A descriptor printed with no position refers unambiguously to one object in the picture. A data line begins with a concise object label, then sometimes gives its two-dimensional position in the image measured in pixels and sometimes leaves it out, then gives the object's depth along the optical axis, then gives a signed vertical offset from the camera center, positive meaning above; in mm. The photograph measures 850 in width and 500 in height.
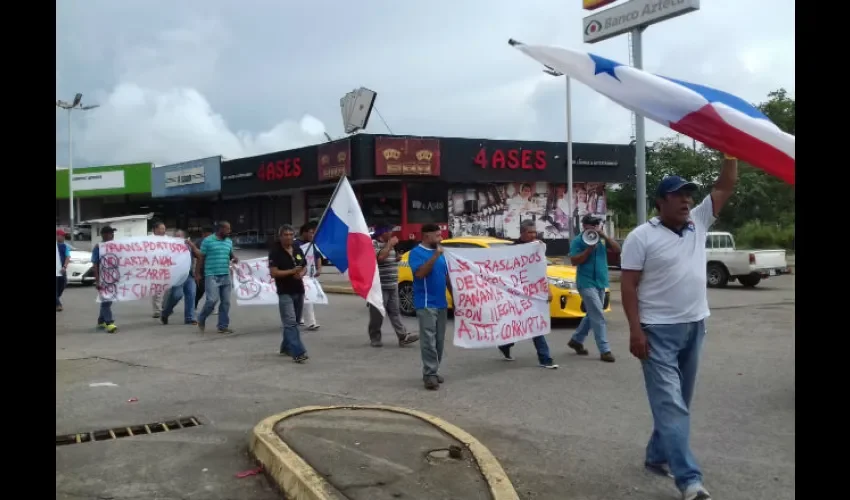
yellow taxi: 11664 -849
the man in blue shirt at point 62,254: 13477 -140
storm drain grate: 5699 -1527
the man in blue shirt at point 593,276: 8656 -424
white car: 20578 -673
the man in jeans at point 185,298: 12781 -945
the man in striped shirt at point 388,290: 10055 -685
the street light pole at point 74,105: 36812 +7415
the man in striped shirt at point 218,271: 11500 -415
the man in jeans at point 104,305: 11914 -989
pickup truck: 18922 -647
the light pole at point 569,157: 28453 +3392
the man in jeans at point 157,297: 12922 -969
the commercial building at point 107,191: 48906 +3909
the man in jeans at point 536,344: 8289 -1192
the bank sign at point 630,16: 18438 +6061
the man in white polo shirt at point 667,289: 4320 -296
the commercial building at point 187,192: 41250 +3280
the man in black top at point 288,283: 8891 -490
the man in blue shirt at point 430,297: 7414 -570
